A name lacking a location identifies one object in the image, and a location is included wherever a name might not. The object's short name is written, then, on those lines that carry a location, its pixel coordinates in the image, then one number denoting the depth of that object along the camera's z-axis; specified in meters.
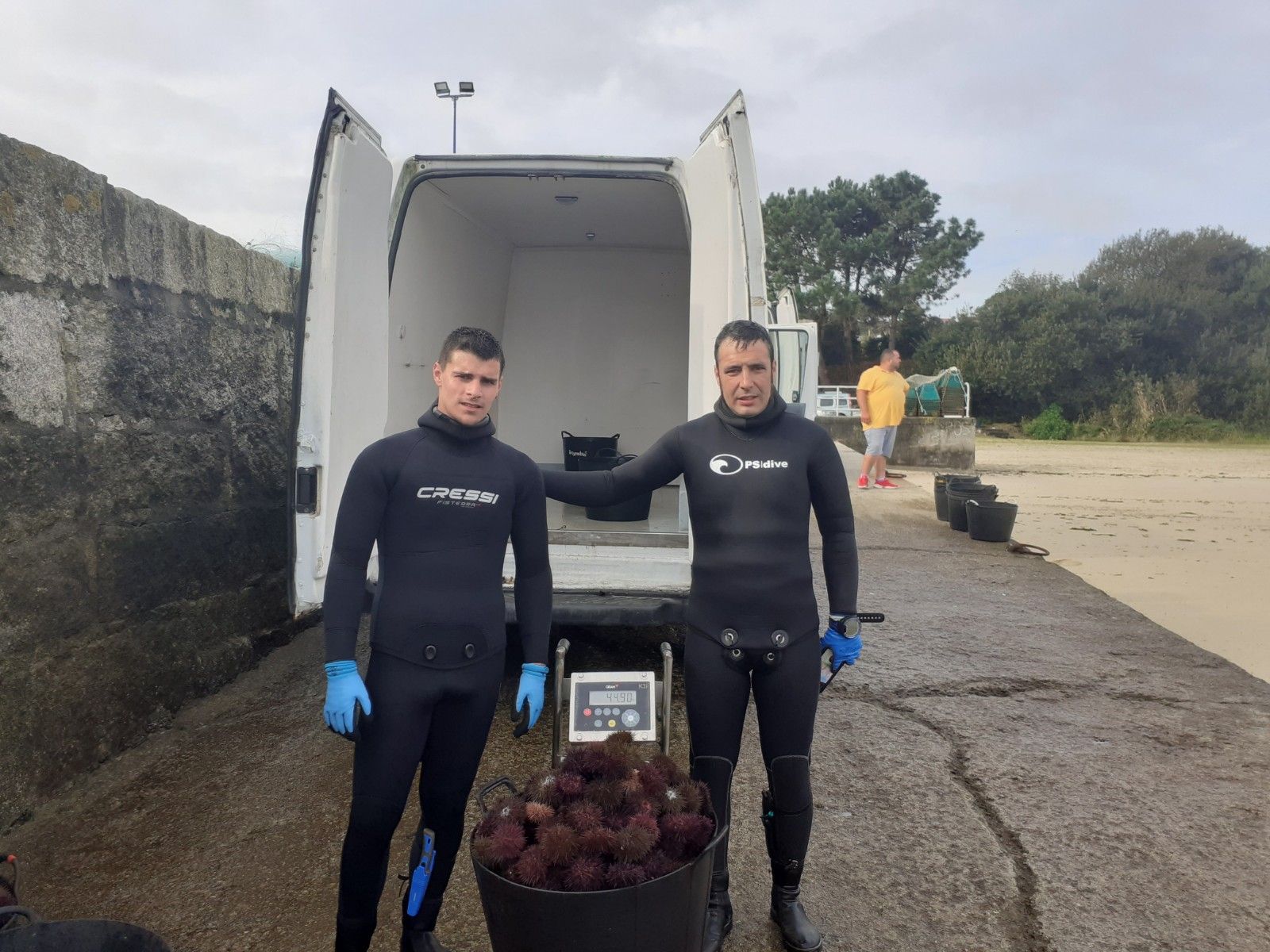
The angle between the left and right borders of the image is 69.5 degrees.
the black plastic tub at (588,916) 1.81
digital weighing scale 2.62
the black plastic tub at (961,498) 9.75
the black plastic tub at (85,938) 1.77
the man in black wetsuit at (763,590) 2.62
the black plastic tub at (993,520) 9.00
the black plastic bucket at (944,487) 10.34
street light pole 9.46
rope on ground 8.38
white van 3.54
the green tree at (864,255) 38.75
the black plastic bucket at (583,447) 6.82
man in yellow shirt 12.06
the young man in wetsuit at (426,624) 2.30
